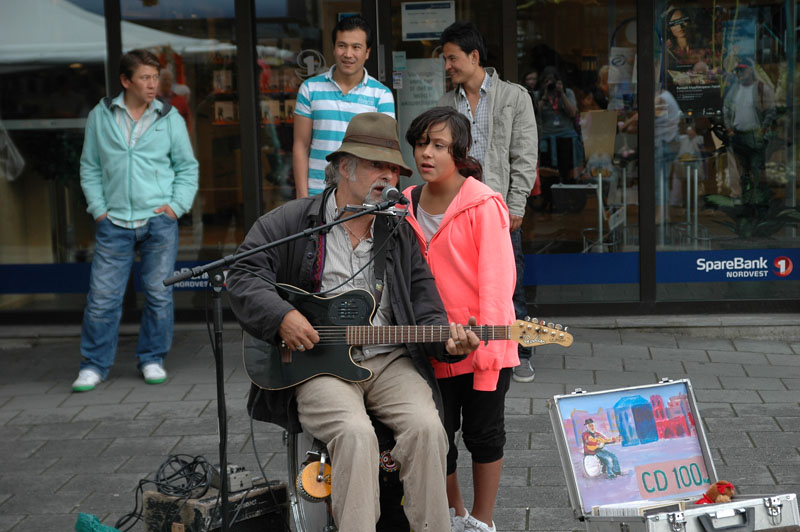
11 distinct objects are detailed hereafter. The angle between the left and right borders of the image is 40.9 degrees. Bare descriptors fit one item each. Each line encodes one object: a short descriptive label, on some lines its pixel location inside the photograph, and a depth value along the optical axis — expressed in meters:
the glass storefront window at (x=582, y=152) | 7.48
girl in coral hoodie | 4.05
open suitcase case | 3.79
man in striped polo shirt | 5.92
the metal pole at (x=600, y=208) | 7.61
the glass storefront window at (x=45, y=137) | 7.68
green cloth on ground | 4.04
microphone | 3.73
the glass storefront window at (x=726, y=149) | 7.42
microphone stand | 3.64
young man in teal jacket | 6.39
